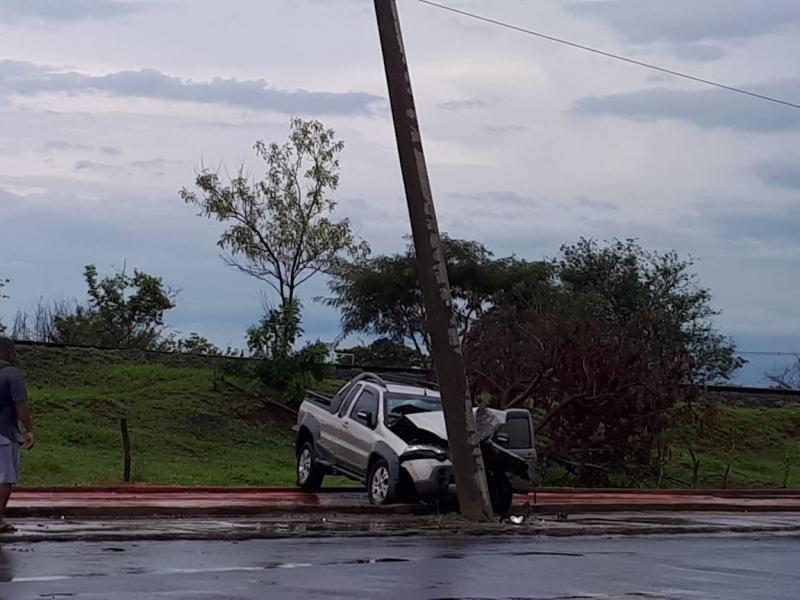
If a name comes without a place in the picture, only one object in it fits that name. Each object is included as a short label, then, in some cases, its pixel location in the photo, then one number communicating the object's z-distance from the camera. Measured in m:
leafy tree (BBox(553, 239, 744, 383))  54.05
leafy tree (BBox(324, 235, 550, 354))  51.09
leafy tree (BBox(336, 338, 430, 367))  49.84
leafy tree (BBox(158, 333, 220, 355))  48.22
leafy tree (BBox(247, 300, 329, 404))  36.31
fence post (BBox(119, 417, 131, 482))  23.41
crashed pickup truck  19.50
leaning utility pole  17.89
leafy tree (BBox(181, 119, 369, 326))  42.72
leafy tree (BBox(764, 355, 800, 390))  60.60
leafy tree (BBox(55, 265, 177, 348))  47.84
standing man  13.72
